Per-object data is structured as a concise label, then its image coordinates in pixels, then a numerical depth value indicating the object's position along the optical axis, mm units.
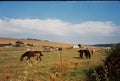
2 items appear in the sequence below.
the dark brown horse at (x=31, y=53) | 22316
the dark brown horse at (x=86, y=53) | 23597
